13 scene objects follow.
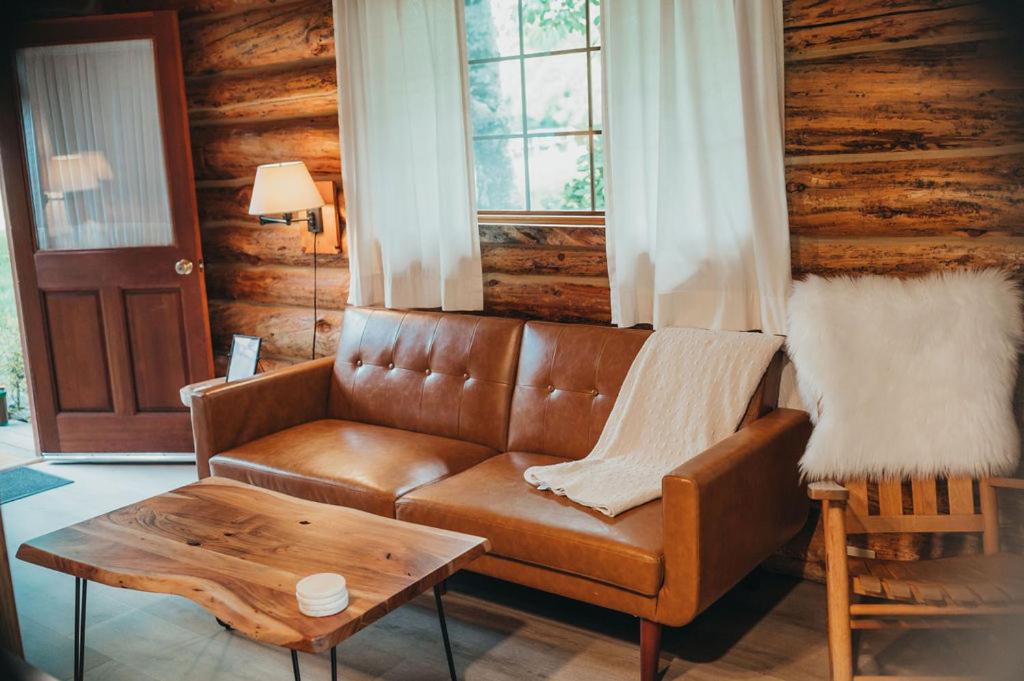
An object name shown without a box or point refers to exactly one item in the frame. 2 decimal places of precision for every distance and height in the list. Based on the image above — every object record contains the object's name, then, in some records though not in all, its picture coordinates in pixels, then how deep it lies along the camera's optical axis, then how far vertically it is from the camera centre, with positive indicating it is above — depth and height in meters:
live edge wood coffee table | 1.98 -0.81
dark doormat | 4.24 -1.14
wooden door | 4.37 +0.05
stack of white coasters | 1.95 -0.79
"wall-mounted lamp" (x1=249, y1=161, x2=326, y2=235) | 3.76 +0.15
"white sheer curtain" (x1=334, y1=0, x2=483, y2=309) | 3.57 +0.27
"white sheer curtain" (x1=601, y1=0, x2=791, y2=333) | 2.85 +0.13
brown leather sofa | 2.40 -0.80
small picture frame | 4.24 -0.59
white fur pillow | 2.32 -0.49
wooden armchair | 2.06 -0.90
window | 3.44 +0.42
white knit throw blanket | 2.81 -0.66
